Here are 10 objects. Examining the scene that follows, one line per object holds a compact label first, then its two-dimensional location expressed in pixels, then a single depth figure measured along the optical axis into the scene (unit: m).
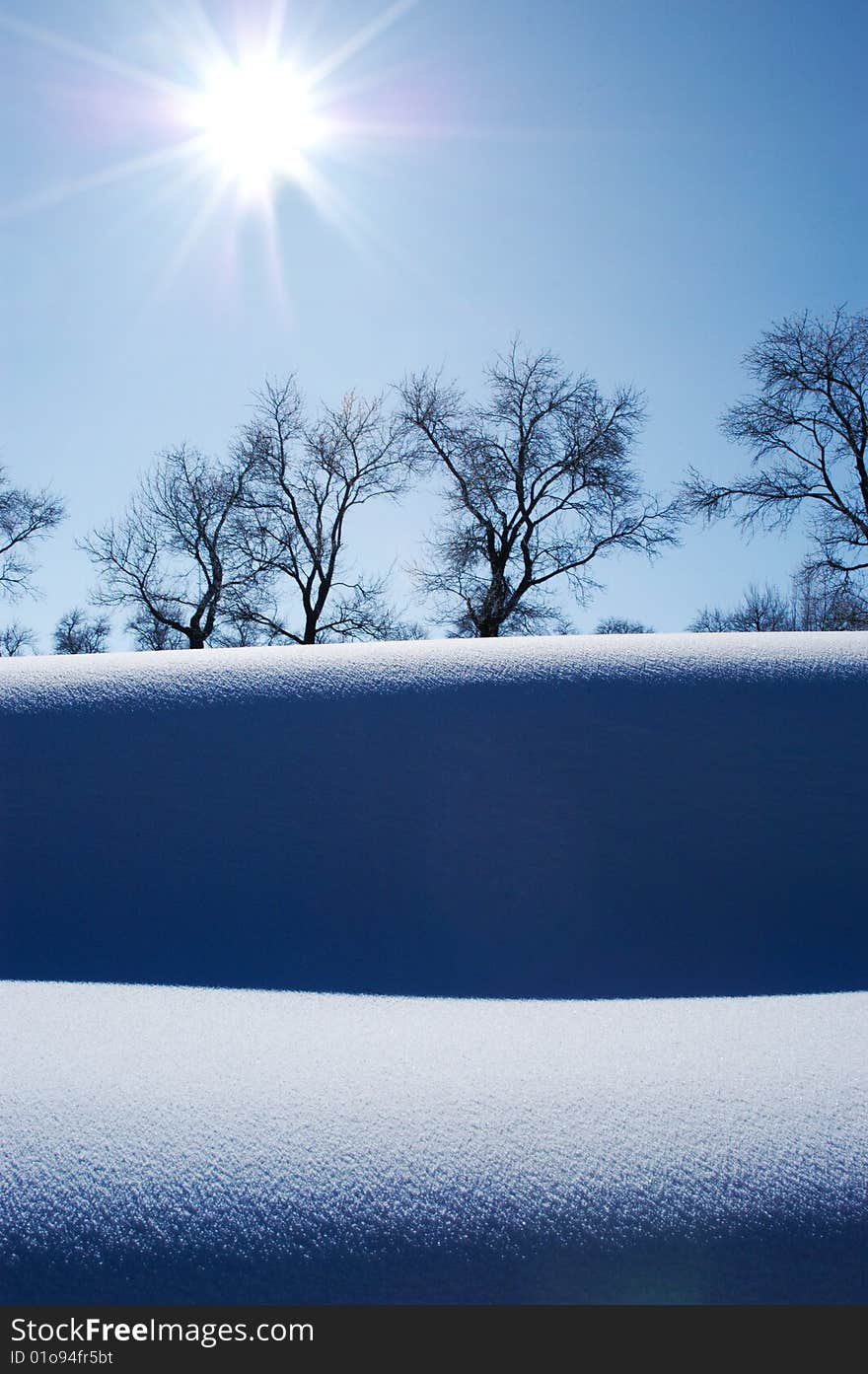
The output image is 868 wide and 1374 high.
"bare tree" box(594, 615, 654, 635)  30.35
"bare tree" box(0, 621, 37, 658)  26.45
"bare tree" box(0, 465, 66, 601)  24.28
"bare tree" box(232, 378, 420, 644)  19.39
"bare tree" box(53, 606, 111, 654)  28.78
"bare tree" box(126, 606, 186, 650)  20.62
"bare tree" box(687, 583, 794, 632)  32.81
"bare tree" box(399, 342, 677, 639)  17.98
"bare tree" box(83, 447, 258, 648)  19.91
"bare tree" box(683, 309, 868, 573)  15.98
